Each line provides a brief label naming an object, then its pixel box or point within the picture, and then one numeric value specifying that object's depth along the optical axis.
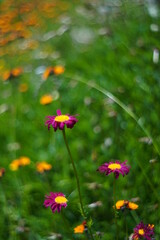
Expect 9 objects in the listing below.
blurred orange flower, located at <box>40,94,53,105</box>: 1.57
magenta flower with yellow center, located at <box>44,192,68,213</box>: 1.02
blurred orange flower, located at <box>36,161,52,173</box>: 1.36
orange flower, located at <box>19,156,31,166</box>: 1.39
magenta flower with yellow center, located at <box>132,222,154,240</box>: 1.00
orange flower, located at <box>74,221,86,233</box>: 1.08
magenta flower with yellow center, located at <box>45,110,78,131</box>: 1.02
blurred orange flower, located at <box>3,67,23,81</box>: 1.67
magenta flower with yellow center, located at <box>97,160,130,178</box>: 1.01
